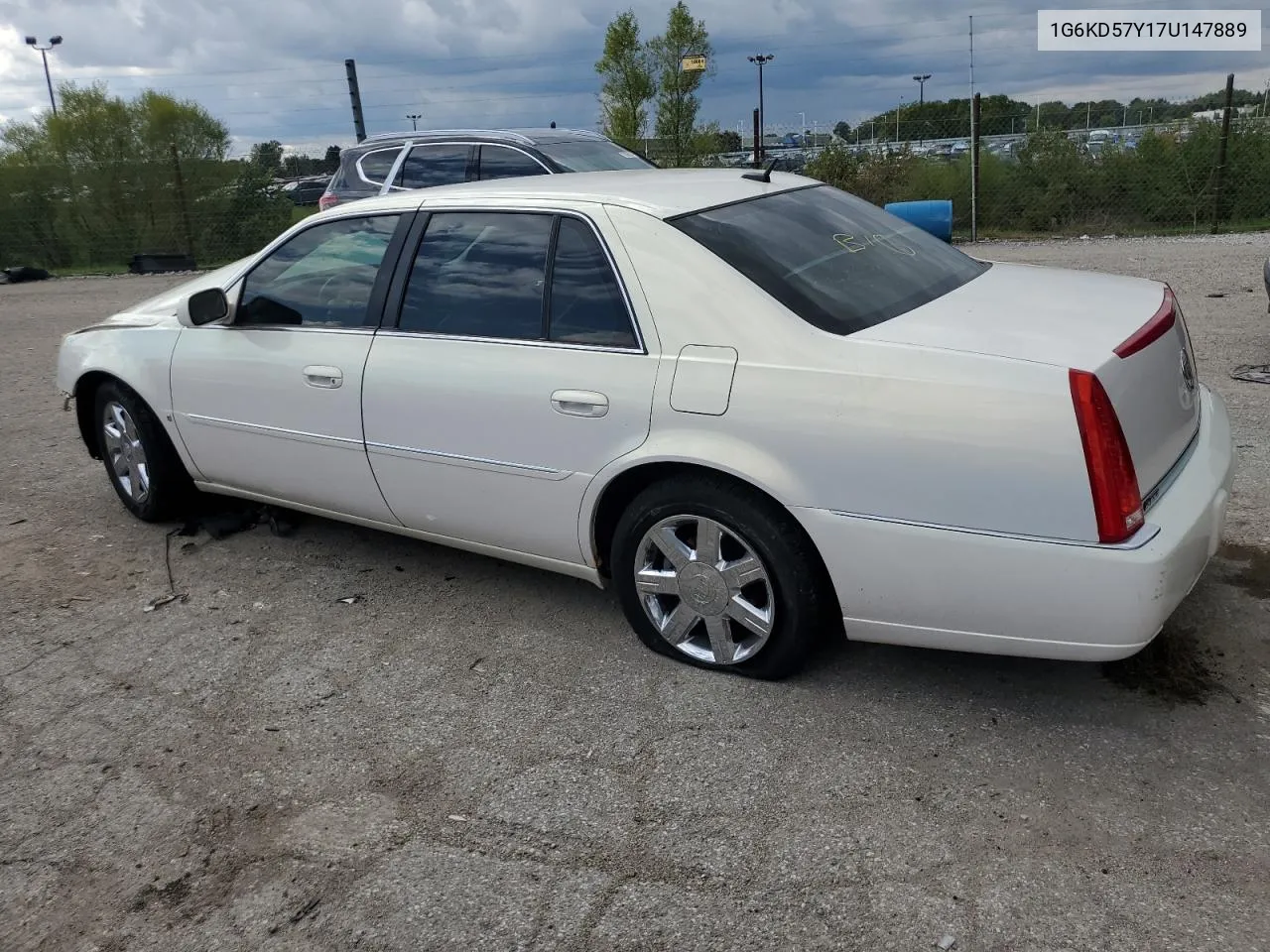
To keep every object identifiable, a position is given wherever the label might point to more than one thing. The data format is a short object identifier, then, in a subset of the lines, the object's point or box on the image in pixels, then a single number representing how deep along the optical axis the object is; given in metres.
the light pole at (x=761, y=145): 16.64
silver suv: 9.93
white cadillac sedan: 2.80
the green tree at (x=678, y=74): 22.55
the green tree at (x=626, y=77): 23.14
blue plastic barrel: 13.12
